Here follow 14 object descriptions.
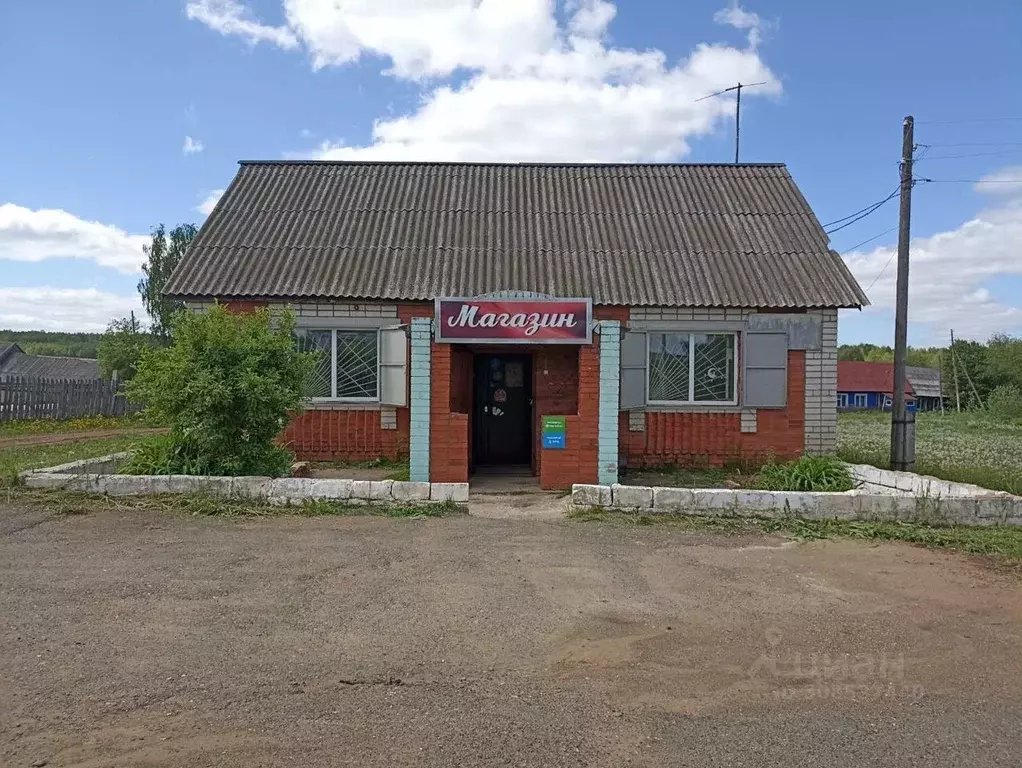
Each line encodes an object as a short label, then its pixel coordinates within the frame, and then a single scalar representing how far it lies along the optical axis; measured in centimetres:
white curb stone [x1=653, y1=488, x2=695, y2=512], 818
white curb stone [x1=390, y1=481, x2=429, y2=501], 843
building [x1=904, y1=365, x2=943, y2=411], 6988
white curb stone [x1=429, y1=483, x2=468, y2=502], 848
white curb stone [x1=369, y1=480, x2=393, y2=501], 843
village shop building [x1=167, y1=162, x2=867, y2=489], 1212
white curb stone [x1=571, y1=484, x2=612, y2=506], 834
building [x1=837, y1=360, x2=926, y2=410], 6122
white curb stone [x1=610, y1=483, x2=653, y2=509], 823
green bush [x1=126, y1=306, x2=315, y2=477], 880
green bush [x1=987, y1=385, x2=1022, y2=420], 3862
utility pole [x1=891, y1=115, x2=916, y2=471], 1140
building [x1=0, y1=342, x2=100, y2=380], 5206
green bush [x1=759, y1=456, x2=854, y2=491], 973
